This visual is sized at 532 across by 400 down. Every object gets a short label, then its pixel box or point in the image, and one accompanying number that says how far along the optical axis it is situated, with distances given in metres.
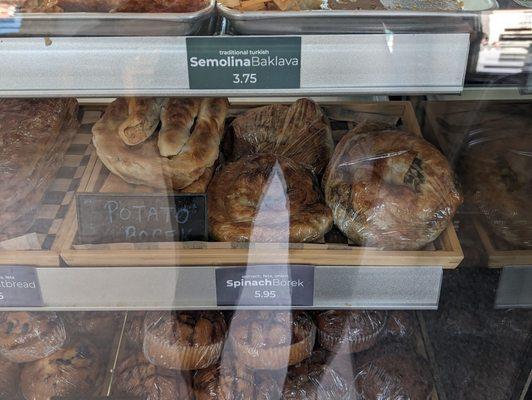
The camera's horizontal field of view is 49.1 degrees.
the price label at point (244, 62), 0.88
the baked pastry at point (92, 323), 1.49
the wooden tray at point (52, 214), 1.11
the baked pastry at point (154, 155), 1.15
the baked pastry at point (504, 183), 1.30
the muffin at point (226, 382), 1.34
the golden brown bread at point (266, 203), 1.14
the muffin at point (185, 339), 1.34
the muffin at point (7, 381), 1.46
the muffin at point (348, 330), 1.44
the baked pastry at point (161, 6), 0.93
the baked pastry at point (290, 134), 1.36
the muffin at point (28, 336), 1.39
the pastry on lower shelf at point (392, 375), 1.39
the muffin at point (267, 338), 1.32
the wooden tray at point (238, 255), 1.10
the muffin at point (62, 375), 1.40
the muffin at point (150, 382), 1.37
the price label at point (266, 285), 1.12
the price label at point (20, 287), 1.11
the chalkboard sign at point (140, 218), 1.11
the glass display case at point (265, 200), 0.89
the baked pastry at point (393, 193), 1.13
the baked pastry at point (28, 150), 1.20
